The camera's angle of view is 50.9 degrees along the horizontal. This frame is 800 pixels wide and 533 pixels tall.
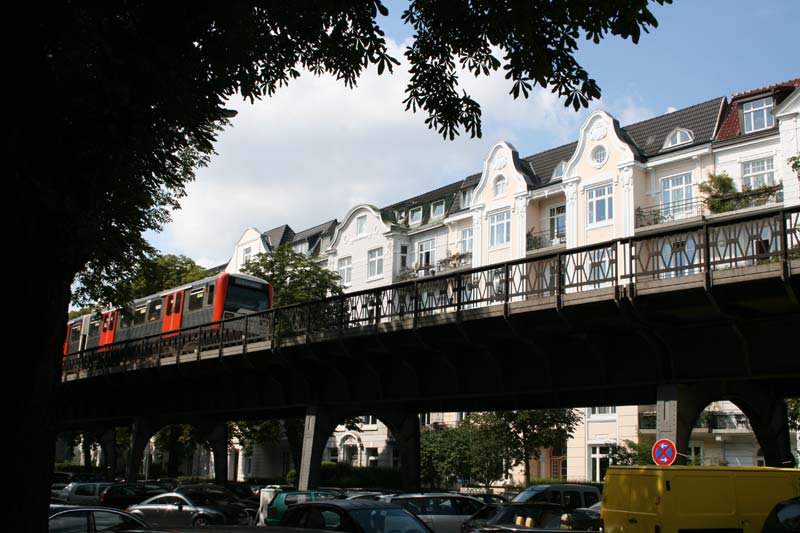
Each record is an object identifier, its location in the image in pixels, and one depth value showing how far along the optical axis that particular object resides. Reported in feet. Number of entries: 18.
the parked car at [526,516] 48.75
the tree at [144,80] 23.25
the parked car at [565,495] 63.72
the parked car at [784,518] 34.63
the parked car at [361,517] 38.70
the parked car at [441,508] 64.34
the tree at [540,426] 142.31
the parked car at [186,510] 75.20
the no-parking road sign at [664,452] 60.85
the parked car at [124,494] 92.32
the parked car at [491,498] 91.58
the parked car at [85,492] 95.61
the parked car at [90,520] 43.70
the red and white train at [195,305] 122.72
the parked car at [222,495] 80.79
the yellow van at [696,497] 40.19
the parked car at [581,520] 48.39
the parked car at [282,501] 68.28
